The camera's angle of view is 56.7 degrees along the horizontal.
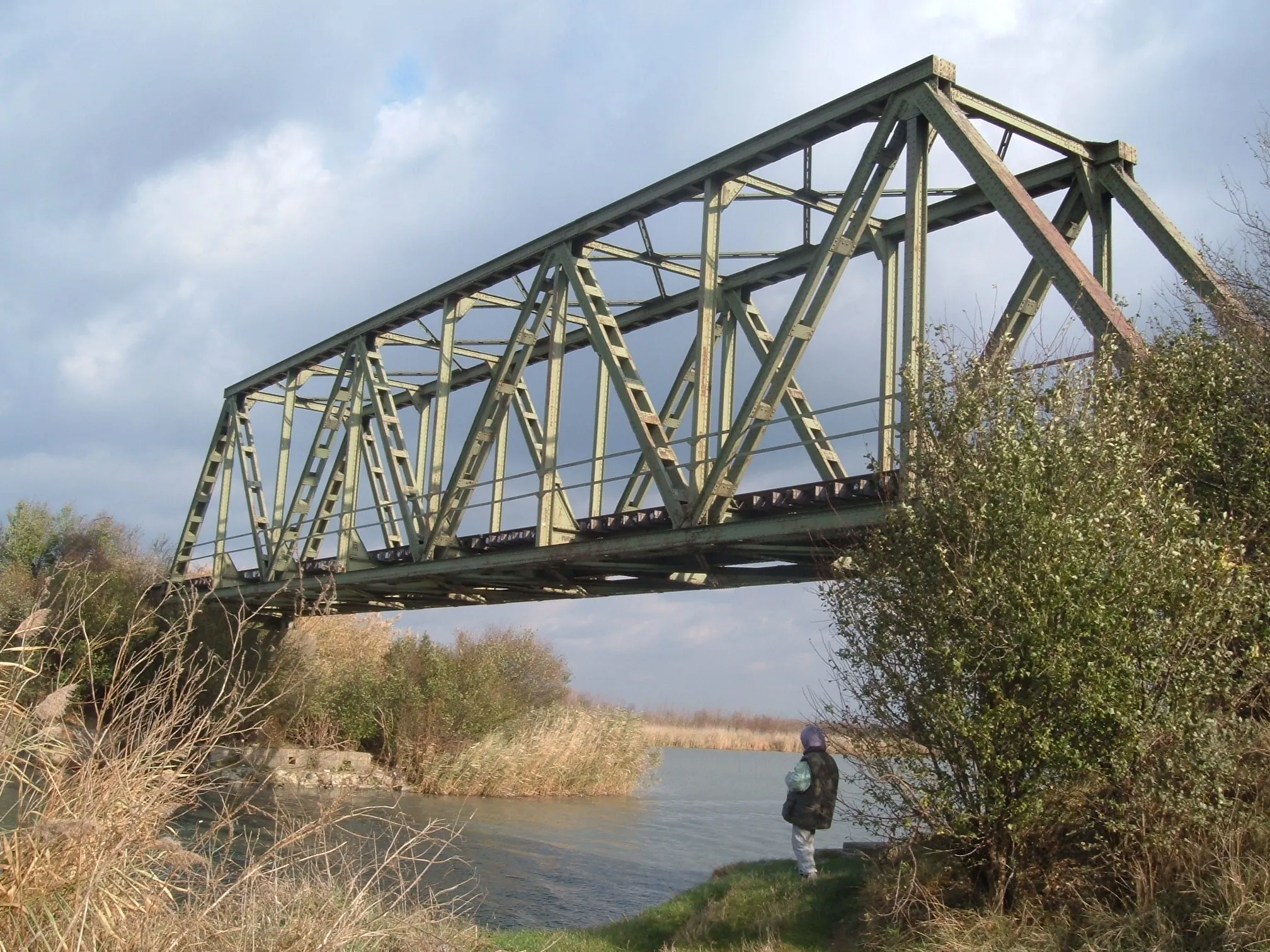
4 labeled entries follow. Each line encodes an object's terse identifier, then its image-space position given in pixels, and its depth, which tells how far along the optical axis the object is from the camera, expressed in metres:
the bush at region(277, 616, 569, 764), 33.81
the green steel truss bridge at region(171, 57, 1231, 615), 12.60
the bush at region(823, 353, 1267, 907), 8.74
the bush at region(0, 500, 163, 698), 31.20
